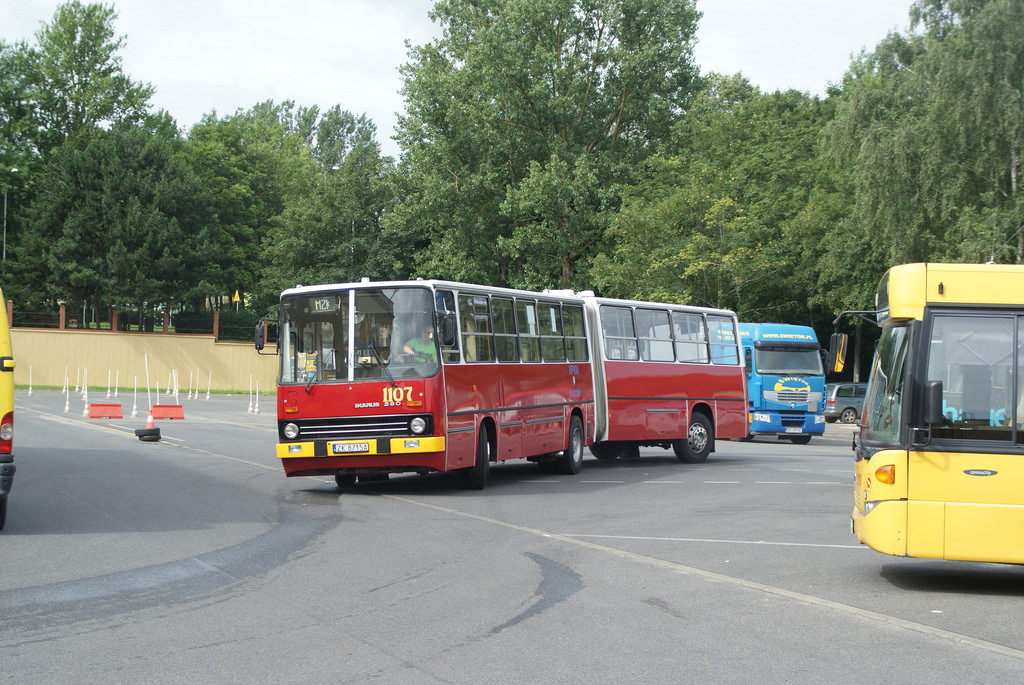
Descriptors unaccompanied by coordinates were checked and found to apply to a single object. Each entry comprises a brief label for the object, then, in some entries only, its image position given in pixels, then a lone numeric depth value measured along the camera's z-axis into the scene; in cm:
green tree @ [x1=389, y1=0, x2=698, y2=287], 4831
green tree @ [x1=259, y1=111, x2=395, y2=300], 6512
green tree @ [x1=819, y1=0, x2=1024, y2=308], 3694
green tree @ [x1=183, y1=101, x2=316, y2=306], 7212
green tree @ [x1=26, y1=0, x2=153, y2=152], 7025
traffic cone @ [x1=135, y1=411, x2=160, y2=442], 2528
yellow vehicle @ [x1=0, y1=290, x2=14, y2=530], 1090
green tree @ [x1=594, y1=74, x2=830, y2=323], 4059
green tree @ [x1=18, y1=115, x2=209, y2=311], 6259
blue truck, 3159
